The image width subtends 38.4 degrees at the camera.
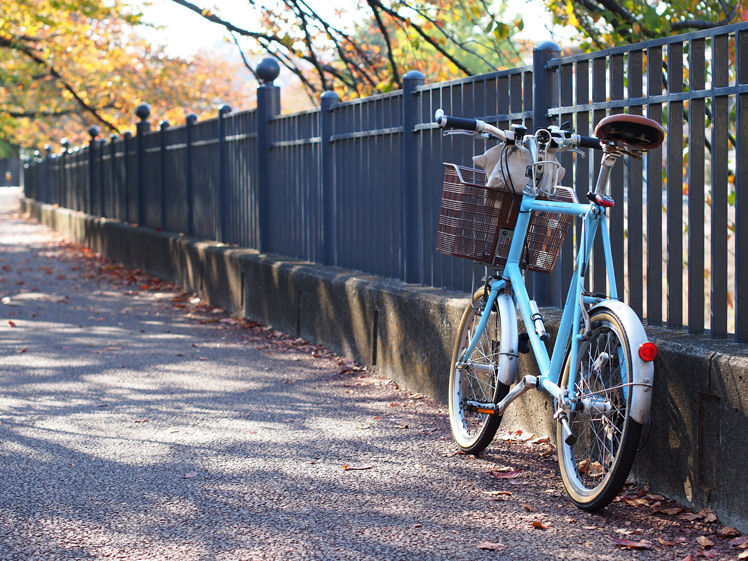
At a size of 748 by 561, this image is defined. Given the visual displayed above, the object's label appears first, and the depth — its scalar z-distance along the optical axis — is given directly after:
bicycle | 4.04
